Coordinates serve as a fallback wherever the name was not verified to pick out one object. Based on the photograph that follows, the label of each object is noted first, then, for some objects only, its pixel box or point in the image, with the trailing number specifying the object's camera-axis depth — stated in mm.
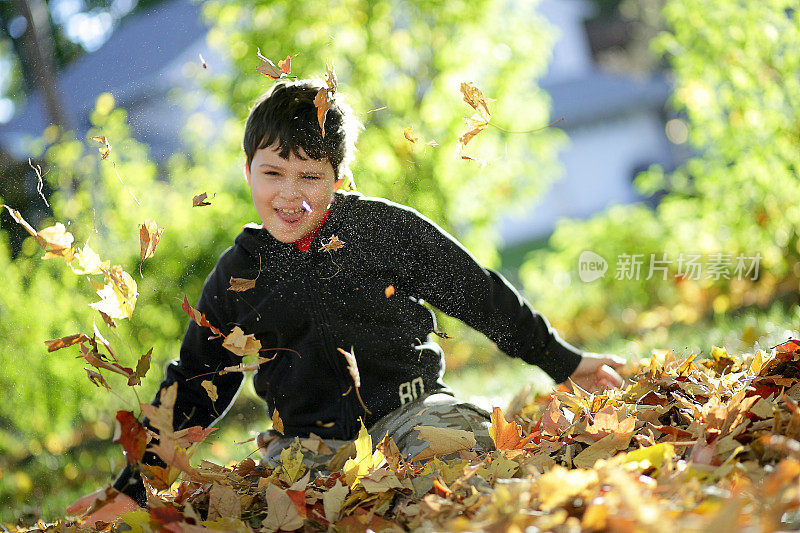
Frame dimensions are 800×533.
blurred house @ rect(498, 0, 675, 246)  19559
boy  4165
